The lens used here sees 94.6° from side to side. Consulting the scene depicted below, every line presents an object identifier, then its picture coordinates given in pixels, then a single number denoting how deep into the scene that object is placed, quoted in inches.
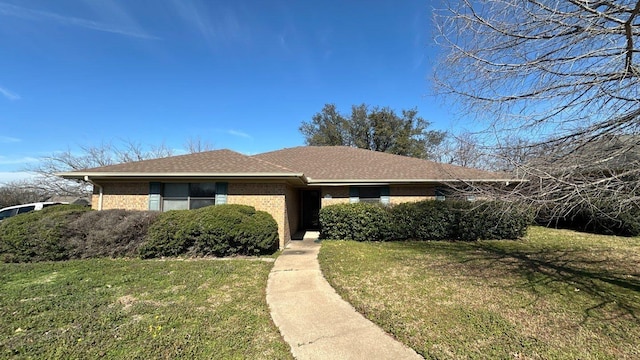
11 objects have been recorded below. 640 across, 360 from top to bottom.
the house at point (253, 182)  407.2
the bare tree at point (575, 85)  161.0
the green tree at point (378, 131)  1263.5
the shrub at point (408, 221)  435.2
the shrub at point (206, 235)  329.7
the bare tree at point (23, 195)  1116.9
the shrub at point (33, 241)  319.9
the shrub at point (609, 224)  487.2
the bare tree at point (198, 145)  1296.4
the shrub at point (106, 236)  330.6
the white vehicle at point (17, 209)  548.7
